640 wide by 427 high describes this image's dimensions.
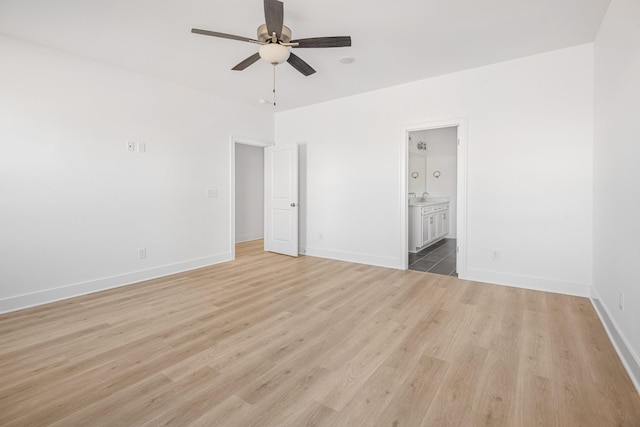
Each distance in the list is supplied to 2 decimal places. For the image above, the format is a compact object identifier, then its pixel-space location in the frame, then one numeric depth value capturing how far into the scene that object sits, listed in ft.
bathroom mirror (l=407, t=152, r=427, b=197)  23.45
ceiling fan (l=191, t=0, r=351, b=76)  7.57
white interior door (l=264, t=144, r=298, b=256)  17.65
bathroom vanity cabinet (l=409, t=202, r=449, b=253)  18.11
